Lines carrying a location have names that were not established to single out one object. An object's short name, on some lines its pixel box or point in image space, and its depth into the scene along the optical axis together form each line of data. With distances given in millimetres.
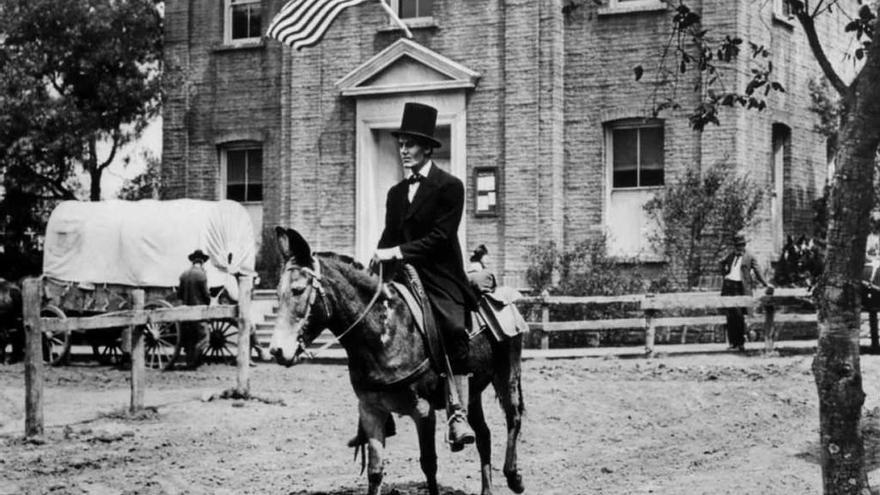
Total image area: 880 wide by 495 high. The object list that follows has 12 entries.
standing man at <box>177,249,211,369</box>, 19125
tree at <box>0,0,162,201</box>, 25562
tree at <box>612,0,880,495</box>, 7500
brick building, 23156
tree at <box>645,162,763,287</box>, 21828
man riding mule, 8633
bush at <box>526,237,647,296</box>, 21734
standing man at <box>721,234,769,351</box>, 19484
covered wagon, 20953
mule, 7734
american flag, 21828
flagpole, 22281
